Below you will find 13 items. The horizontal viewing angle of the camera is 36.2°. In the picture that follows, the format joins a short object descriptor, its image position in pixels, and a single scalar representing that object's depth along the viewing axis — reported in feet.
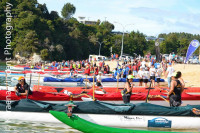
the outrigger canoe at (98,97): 42.01
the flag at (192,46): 86.07
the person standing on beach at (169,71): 60.85
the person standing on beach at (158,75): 69.96
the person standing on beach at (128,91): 38.70
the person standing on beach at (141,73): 67.88
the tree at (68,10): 338.54
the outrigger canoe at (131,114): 34.37
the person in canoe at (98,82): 60.97
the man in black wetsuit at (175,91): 34.35
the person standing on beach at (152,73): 66.65
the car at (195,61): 168.39
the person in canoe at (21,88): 41.04
